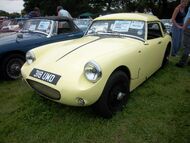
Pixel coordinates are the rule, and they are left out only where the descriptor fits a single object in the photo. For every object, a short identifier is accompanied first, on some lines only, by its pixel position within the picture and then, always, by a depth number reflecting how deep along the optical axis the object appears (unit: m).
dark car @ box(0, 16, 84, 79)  4.79
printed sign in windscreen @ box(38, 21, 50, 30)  5.63
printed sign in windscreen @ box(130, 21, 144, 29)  4.10
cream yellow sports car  2.79
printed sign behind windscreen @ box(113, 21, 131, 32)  4.14
